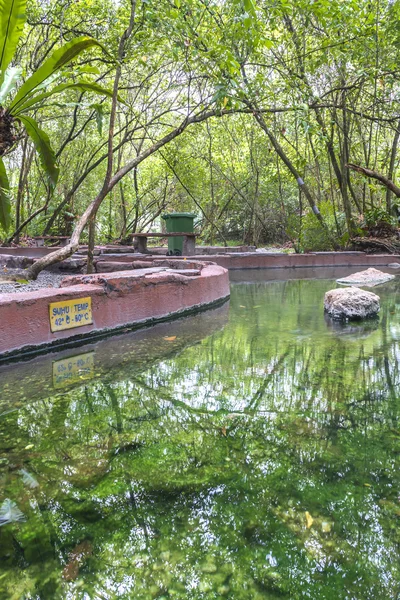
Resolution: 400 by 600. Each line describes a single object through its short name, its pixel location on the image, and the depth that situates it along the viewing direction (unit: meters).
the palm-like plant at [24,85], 4.08
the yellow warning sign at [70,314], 3.66
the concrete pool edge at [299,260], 9.99
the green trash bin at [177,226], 9.91
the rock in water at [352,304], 4.73
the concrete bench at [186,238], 9.36
